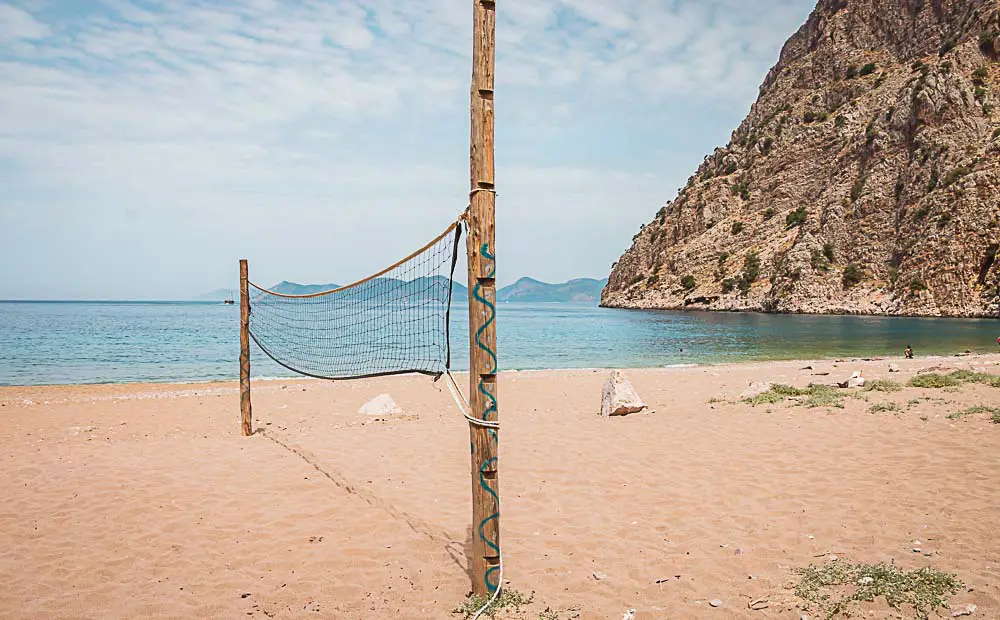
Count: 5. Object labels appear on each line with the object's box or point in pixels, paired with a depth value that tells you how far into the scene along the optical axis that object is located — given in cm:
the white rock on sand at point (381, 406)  1119
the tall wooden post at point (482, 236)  385
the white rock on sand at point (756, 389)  1141
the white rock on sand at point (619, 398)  1039
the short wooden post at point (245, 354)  986
